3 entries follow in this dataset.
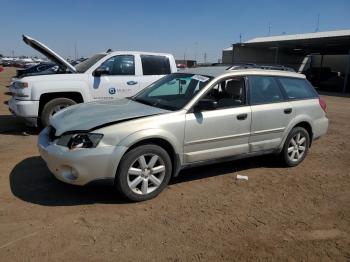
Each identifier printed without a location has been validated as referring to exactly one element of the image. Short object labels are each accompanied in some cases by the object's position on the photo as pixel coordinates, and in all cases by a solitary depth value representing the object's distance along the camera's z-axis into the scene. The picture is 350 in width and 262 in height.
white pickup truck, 7.41
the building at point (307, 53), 30.47
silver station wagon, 4.04
